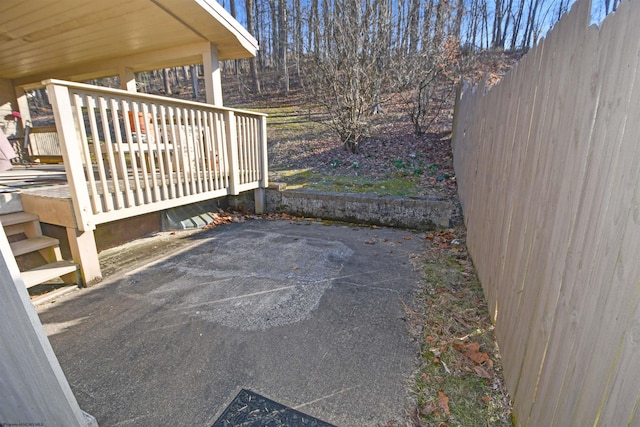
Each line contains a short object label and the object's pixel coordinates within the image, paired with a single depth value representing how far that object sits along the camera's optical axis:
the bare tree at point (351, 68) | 6.60
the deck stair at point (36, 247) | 2.64
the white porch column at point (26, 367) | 1.12
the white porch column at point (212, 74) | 4.53
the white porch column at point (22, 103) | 7.01
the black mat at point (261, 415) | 1.48
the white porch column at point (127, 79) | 5.46
